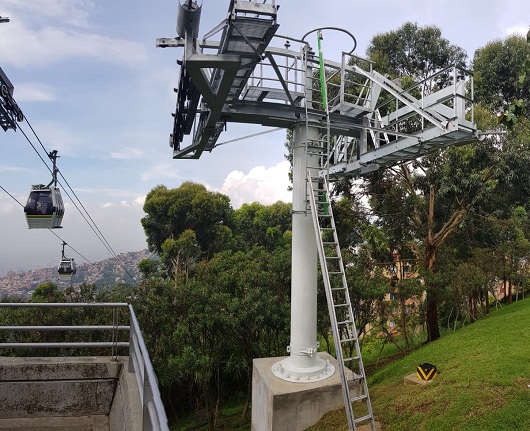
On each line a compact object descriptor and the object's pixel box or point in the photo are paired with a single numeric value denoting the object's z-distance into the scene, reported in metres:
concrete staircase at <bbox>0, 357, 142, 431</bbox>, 4.32
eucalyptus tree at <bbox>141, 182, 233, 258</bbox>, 23.12
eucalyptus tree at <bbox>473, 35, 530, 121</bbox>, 14.55
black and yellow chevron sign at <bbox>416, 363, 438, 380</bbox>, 6.39
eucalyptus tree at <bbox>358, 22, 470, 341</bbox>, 11.60
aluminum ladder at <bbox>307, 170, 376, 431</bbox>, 4.34
